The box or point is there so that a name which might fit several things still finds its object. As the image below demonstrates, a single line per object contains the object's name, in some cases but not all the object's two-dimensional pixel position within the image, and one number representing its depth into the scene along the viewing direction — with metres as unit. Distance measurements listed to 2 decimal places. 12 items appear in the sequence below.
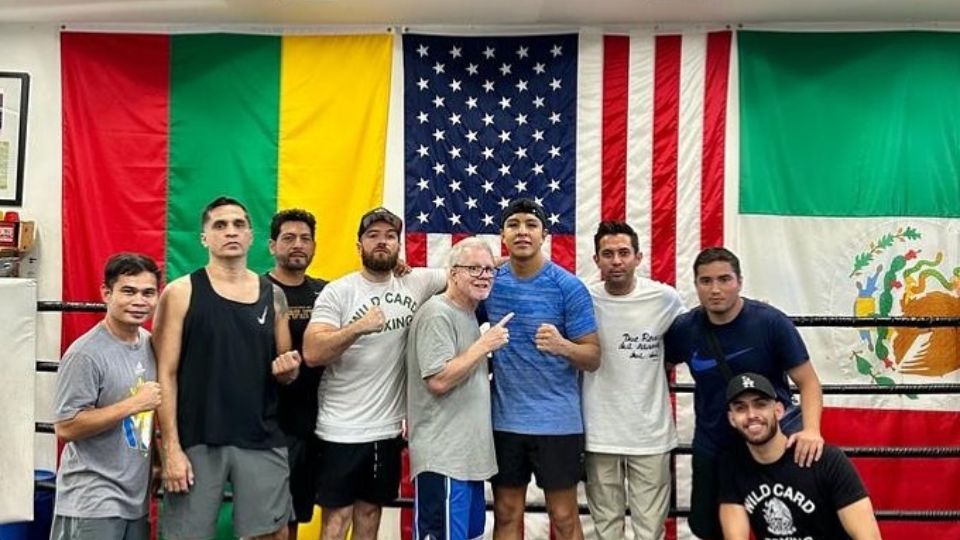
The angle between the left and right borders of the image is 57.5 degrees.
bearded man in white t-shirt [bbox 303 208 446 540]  2.99
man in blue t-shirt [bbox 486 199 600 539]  3.05
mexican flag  4.37
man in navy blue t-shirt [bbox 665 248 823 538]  2.96
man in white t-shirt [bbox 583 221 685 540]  3.18
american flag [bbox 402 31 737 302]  4.49
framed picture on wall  4.55
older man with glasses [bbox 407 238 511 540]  2.88
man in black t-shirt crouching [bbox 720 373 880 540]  2.71
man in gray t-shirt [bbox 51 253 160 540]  2.57
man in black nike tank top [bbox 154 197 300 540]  2.77
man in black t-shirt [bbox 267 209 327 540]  3.16
